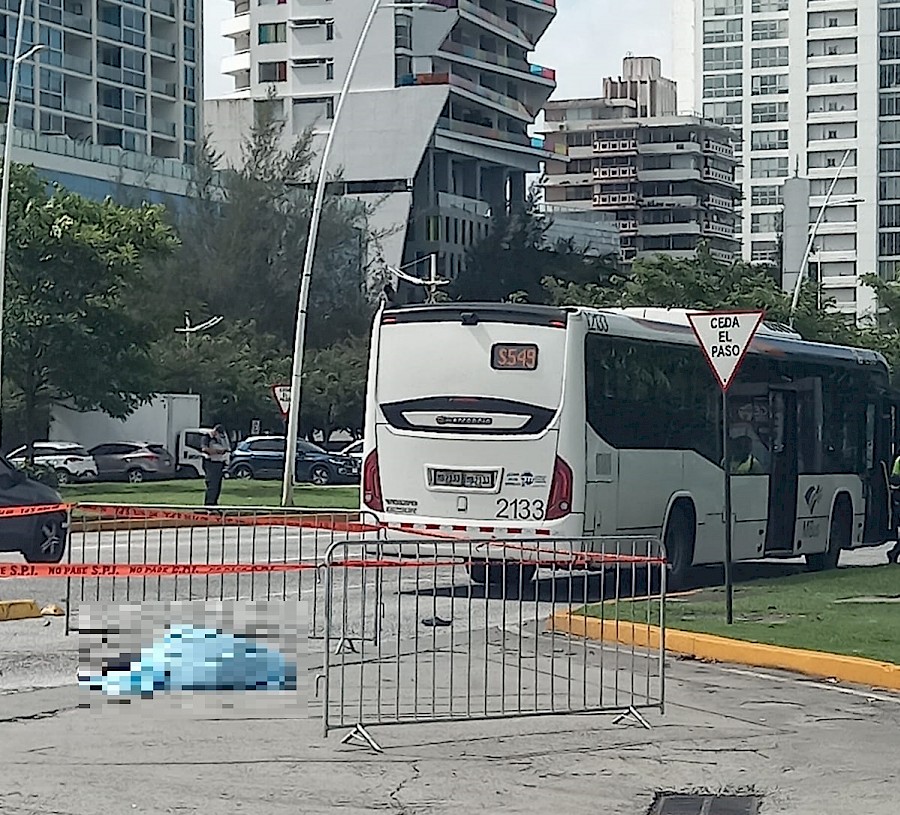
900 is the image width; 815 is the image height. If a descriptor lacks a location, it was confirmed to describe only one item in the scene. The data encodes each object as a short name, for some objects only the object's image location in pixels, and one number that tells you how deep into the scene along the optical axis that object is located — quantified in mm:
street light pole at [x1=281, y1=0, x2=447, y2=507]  37875
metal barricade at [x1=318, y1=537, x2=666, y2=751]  10688
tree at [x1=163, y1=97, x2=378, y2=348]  81938
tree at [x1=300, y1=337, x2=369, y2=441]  77062
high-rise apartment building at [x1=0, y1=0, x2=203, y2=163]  102562
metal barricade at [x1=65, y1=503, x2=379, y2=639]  15219
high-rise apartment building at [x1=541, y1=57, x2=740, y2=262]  149125
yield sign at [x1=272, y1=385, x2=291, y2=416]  43000
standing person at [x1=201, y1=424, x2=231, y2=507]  34406
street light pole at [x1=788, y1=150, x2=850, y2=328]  56619
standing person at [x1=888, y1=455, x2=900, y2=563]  24688
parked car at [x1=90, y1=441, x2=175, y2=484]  58594
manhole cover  8500
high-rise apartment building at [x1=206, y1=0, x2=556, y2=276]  110812
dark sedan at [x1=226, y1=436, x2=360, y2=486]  61438
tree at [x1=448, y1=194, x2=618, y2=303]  98438
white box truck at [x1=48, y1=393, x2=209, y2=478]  64688
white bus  18203
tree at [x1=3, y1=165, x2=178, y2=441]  43812
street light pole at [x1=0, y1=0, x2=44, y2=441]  37656
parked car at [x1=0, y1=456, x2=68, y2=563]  19828
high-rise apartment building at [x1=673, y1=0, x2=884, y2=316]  148000
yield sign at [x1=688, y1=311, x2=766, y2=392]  15453
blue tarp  10438
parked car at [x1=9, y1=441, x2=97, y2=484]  55438
